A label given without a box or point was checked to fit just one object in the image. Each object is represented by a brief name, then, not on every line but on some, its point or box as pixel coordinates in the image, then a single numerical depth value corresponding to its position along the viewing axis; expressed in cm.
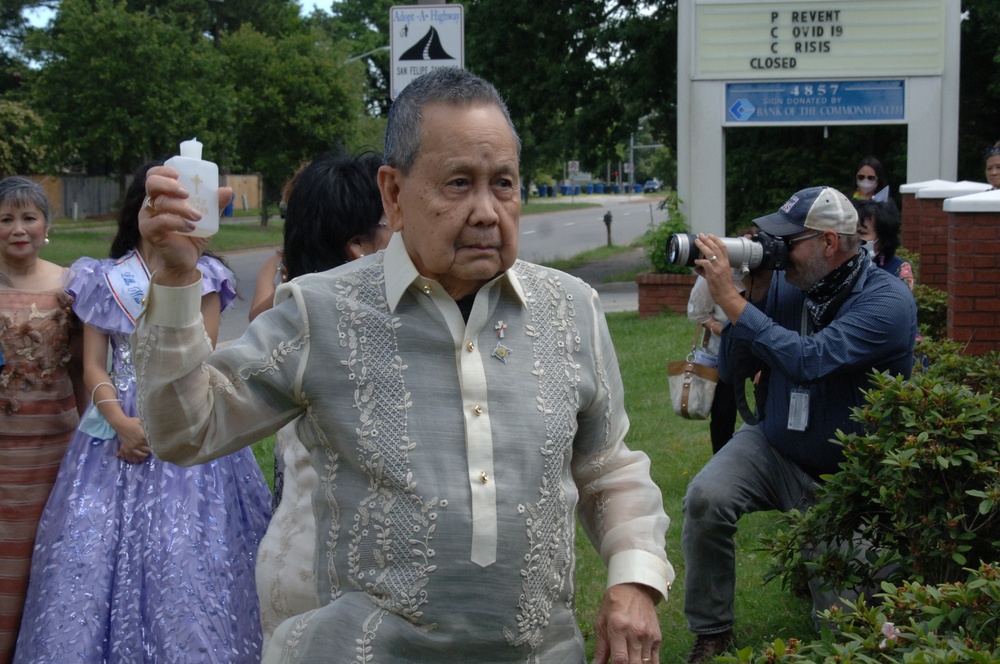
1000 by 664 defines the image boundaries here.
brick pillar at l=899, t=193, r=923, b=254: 1261
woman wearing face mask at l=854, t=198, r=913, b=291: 682
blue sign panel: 1515
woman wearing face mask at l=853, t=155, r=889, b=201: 965
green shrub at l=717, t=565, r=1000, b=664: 239
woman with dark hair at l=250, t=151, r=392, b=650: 392
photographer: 463
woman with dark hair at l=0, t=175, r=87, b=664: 463
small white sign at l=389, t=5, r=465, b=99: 889
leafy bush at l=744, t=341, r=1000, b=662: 368
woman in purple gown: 416
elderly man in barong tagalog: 242
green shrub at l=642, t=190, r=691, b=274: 1519
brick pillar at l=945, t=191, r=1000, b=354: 655
